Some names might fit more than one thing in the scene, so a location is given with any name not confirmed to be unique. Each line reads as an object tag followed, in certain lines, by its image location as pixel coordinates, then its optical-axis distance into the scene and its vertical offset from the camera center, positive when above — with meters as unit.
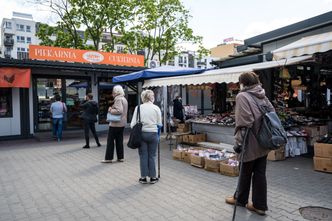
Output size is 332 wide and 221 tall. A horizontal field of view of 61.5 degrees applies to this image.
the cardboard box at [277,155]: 6.71 -1.27
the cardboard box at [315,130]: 7.31 -0.75
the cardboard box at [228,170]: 5.49 -1.32
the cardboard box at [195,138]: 8.80 -1.09
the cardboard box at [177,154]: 7.10 -1.30
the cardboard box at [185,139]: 8.96 -1.13
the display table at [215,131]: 8.12 -0.87
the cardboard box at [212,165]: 5.85 -1.31
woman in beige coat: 6.63 -0.47
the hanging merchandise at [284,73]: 7.43 +0.79
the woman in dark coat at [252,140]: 3.54 -0.48
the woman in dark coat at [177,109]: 11.75 -0.22
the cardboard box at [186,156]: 6.83 -1.31
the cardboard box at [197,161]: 6.26 -1.31
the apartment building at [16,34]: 72.69 +19.45
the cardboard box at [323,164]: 5.57 -1.26
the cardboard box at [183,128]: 9.73 -0.85
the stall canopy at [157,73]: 9.34 +1.05
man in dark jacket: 8.98 -0.33
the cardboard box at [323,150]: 5.57 -0.97
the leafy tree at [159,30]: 23.27 +6.50
